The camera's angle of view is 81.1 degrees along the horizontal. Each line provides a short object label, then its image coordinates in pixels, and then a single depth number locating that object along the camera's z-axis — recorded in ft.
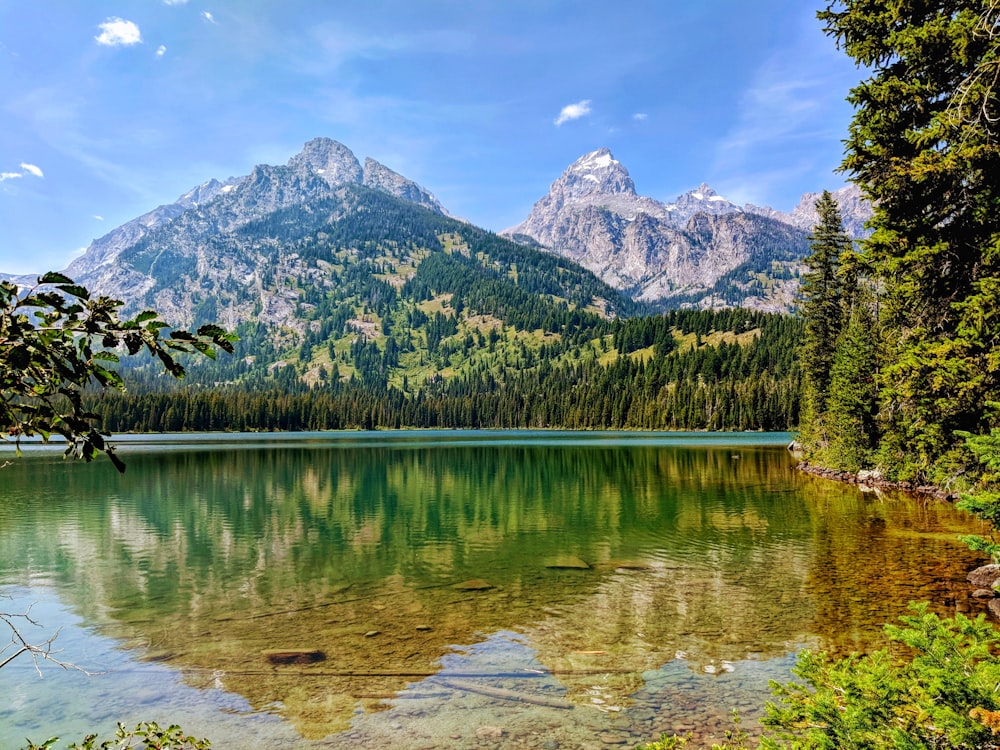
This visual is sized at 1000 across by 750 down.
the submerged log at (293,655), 56.34
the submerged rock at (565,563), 90.89
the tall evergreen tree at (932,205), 59.52
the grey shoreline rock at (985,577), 70.23
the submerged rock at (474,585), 80.89
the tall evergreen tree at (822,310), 229.86
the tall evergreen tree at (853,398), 179.01
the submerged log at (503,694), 46.64
